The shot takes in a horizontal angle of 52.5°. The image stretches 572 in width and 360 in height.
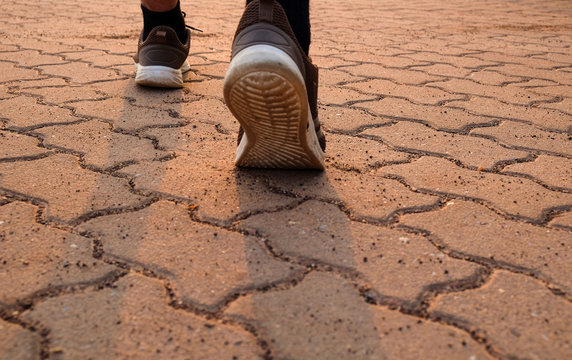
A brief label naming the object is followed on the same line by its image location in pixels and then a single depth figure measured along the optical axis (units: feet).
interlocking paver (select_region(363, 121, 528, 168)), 5.71
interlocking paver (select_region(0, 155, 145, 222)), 4.40
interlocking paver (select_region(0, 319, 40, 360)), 2.86
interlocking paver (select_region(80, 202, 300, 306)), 3.48
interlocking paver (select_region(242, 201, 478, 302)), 3.59
